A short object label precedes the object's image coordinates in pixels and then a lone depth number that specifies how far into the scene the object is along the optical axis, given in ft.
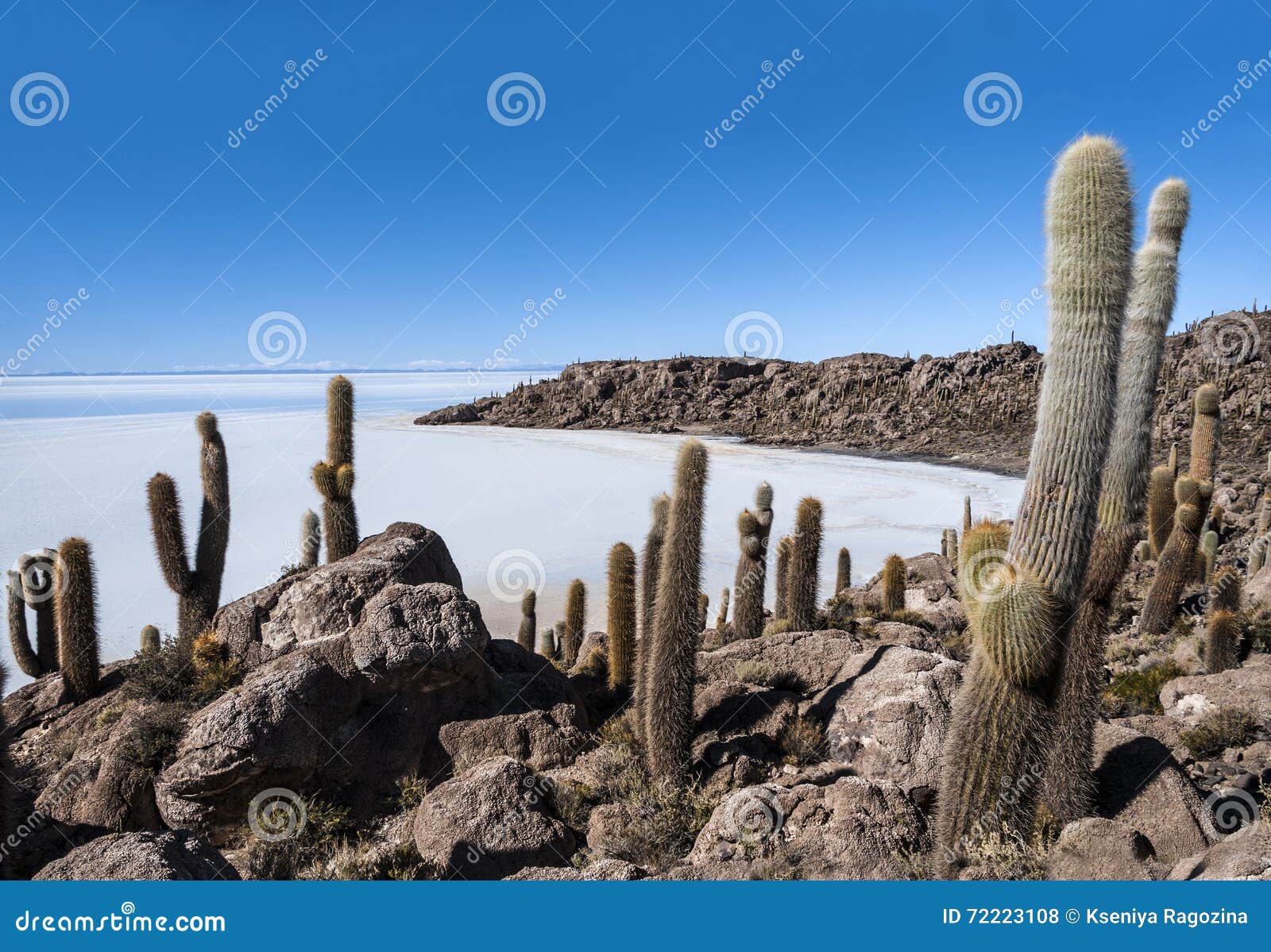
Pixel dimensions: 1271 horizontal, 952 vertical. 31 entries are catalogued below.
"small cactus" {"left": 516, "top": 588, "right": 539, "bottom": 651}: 47.03
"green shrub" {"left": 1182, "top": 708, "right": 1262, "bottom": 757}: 21.62
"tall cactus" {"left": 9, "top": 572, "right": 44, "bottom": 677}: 36.50
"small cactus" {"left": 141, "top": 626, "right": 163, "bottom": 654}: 37.27
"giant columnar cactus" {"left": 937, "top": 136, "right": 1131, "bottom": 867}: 14.05
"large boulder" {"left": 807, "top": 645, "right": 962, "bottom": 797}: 20.13
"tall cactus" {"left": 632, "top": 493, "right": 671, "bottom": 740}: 26.43
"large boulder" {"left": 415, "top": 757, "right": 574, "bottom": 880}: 17.76
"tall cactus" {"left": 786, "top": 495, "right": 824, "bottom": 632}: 36.17
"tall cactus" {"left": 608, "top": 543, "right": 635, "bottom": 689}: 28.71
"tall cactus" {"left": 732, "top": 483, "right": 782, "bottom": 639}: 35.99
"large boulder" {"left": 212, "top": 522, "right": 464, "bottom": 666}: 24.93
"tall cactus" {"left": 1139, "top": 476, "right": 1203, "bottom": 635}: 40.29
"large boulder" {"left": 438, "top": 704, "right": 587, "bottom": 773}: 22.29
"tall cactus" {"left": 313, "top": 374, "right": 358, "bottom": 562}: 32.99
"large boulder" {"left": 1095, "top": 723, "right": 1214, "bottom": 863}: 16.02
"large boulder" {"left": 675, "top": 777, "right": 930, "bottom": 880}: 15.52
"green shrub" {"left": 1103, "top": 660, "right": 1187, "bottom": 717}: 27.68
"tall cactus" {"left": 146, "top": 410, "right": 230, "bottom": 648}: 33.22
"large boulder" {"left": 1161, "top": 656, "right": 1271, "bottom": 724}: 24.79
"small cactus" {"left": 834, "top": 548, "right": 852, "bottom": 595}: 59.36
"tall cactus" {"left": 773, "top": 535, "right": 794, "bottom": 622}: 41.78
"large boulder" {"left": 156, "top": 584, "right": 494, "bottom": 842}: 19.30
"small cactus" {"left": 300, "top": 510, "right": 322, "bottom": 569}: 41.96
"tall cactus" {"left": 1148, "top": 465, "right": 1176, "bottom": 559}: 48.47
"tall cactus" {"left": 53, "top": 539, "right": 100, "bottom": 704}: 29.89
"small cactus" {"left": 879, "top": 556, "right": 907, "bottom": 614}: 43.29
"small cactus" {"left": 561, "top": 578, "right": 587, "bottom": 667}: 41.16
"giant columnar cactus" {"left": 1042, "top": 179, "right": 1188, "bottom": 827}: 16.52
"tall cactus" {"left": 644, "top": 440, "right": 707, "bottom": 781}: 21.47
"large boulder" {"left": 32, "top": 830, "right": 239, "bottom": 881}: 11.39
